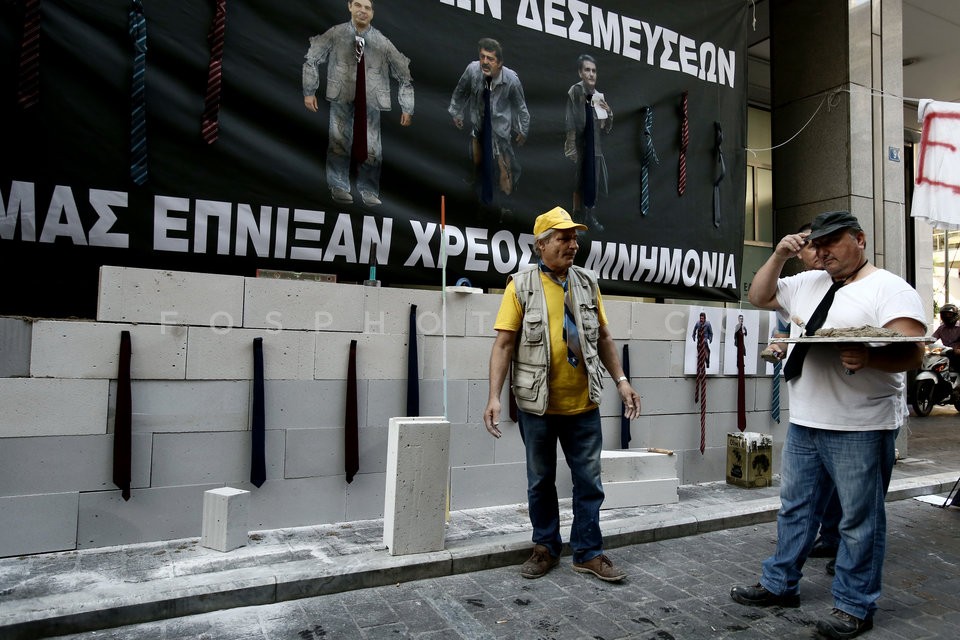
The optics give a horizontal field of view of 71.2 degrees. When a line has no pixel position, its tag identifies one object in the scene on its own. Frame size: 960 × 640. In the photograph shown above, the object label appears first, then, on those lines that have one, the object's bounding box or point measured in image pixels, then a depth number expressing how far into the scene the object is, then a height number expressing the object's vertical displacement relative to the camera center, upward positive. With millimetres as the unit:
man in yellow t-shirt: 4129 -195
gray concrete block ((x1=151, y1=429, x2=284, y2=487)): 4531 -795
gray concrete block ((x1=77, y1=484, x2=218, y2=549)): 4301 -1150
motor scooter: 12367 -495
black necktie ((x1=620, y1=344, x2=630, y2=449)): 6297 -721
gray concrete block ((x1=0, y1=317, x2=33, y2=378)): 4086 -38
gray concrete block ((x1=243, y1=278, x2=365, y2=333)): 4824 +294
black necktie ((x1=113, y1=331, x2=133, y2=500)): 4336 -552
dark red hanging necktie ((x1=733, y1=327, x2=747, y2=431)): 7047 -343
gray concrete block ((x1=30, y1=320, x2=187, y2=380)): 4195 -57
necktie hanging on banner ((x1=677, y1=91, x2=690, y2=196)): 7133 +2215
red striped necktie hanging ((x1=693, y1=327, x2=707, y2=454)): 6777 -312
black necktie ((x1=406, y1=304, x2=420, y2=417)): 5254 -238
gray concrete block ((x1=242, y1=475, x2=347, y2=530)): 4816 -1161
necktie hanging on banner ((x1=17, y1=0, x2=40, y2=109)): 4262 +1798
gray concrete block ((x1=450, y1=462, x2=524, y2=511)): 5516 -1154
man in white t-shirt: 3352 -325
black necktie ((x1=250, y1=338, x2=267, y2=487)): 4746 -595
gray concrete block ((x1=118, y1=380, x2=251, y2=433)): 4484 -429
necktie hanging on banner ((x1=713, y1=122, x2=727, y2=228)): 7406 +1971
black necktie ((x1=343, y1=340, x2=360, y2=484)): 5066 -607
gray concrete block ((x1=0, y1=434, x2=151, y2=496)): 4113 -781
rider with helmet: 11641 +526
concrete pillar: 8172 +2965
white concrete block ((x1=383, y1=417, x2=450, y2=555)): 4289 -899
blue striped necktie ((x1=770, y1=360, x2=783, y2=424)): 7387 -497
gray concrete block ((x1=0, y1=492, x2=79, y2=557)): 4086 -1136
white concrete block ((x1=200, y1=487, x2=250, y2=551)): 4309 -1138
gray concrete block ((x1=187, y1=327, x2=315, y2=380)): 4652 -70
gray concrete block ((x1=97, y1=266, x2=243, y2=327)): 4383 +308
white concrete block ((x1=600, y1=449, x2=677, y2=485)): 5664 -994
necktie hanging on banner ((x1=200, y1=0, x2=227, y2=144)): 4812 +1909
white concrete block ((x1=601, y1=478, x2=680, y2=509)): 5633 -1217
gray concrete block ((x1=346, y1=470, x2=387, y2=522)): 5137 -1158
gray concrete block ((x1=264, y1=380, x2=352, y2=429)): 4879 -430
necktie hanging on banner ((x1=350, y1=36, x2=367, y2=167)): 5355 +1828
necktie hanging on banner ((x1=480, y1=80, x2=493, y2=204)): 5910 +1603
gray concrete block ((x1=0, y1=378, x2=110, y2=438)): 4105 -416
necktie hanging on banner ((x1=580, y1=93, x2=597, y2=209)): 6512 +1774
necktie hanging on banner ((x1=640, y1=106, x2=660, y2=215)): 6867 +2010
